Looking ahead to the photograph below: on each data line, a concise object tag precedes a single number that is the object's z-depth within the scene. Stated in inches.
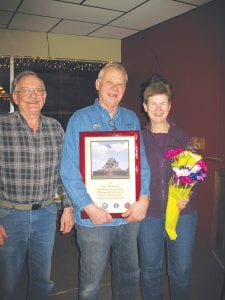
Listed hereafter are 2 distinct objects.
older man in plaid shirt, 75.1
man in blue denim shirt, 69.2
